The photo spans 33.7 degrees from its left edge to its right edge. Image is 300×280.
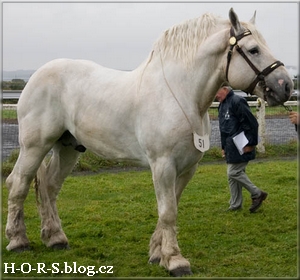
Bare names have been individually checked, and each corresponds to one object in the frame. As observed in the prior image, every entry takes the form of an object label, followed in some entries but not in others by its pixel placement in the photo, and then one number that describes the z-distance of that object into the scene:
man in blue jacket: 7.04
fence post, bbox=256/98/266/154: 12.44
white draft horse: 4.36
